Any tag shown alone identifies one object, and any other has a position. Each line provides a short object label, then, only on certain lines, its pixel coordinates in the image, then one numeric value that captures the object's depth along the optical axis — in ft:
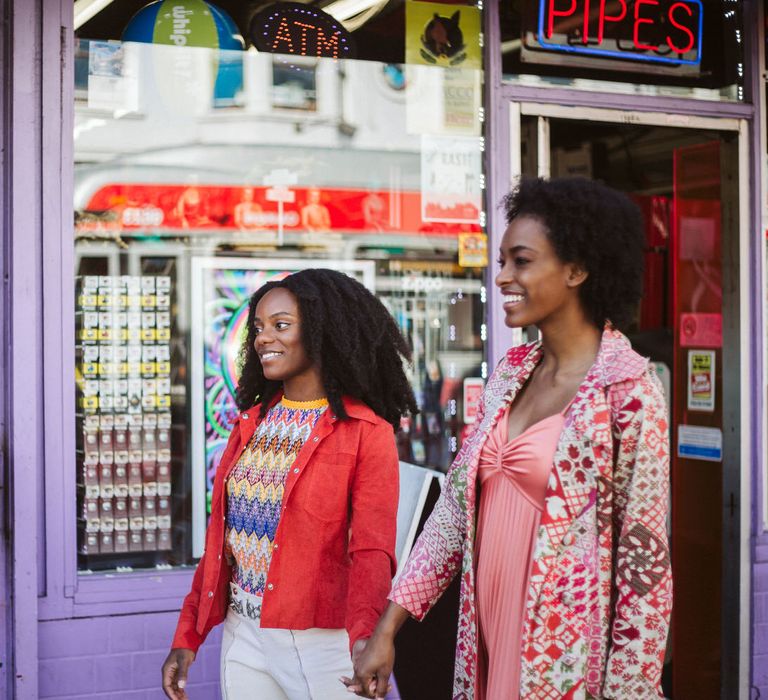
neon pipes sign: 16.37
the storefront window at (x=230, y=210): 14.98
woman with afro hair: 7.10
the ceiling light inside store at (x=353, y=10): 15.84
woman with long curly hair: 8.98
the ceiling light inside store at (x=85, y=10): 14.46
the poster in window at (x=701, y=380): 17.81
